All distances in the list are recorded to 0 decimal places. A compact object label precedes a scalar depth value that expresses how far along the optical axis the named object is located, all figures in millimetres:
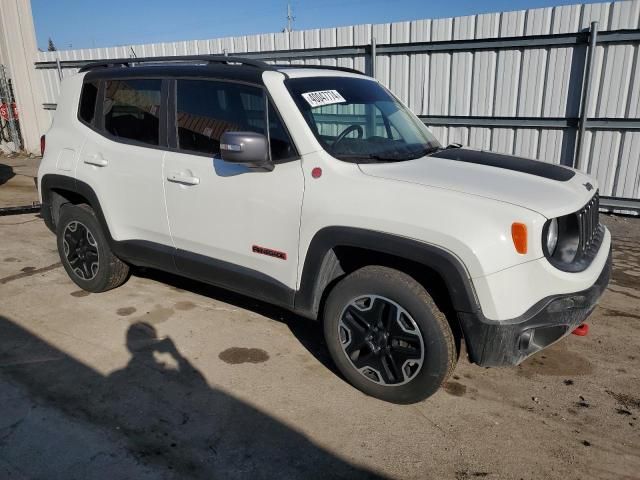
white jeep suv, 2586
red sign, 13992
